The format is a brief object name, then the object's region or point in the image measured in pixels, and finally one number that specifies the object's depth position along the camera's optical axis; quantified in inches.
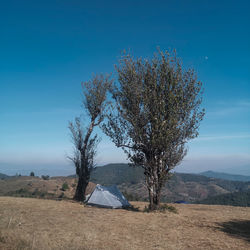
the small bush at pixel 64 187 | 2488.9
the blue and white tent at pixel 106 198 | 783.1
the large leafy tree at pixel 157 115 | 685.3
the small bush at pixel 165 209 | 685.9
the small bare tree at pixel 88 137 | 932.6
